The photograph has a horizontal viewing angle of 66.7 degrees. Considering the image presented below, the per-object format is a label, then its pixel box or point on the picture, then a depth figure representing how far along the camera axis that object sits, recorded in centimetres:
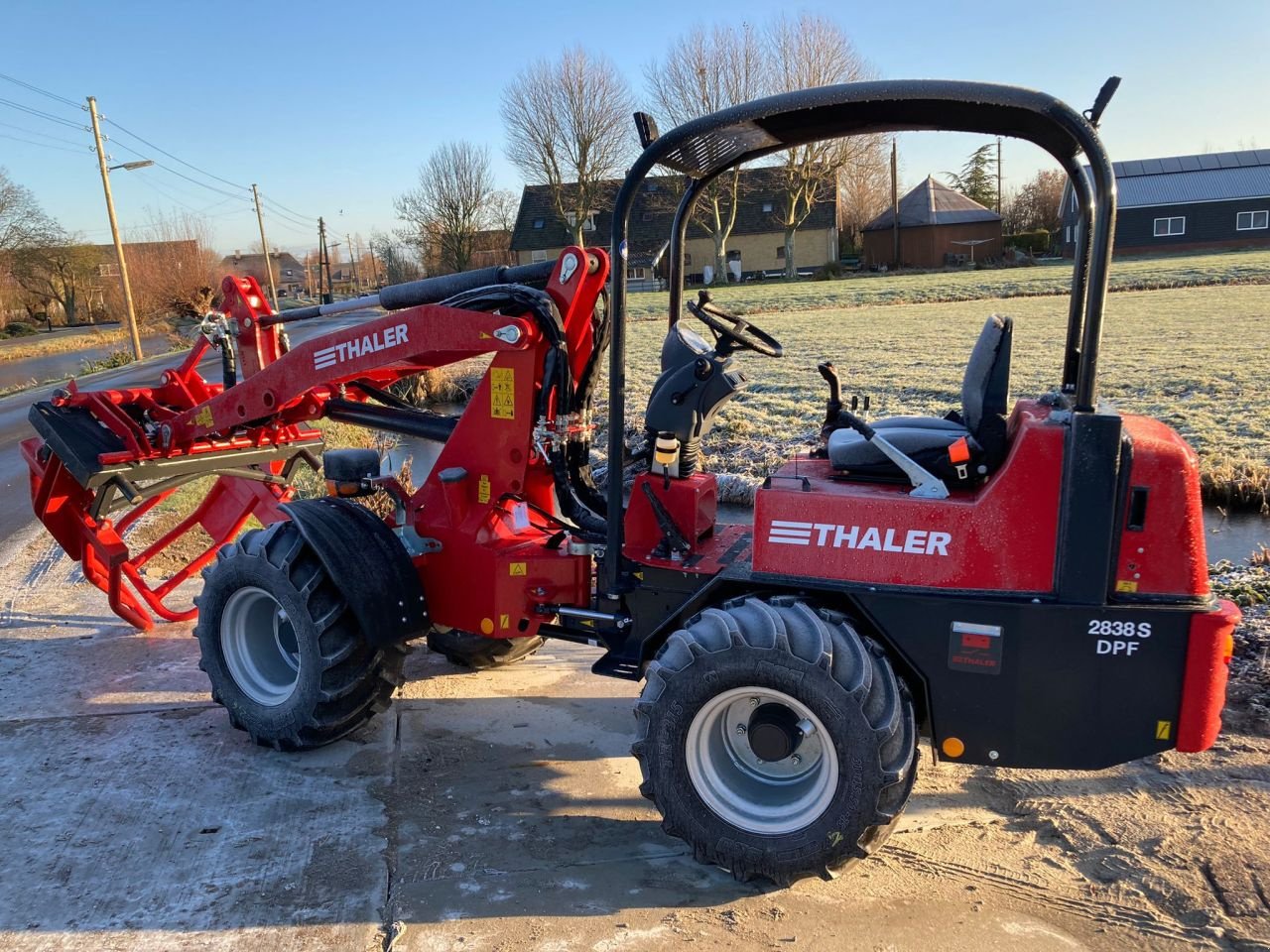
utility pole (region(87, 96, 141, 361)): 2952
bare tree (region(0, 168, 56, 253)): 5303
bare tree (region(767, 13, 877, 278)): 4153
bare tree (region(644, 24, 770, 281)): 4384
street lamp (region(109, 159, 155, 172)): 3009
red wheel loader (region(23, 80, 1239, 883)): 295
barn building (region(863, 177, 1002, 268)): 5459
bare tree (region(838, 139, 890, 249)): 6284
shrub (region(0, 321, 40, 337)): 5331
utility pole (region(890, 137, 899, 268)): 5328
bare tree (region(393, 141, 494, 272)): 6059
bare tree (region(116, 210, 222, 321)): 4422
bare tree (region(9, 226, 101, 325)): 5738
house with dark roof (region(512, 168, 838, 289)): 5678
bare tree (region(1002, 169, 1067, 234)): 6419
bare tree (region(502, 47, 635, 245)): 5203
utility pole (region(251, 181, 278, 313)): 5678
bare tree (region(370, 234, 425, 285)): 6569
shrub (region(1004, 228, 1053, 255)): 5581
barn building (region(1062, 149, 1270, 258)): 4981
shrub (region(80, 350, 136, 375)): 2836
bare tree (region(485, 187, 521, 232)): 6131
